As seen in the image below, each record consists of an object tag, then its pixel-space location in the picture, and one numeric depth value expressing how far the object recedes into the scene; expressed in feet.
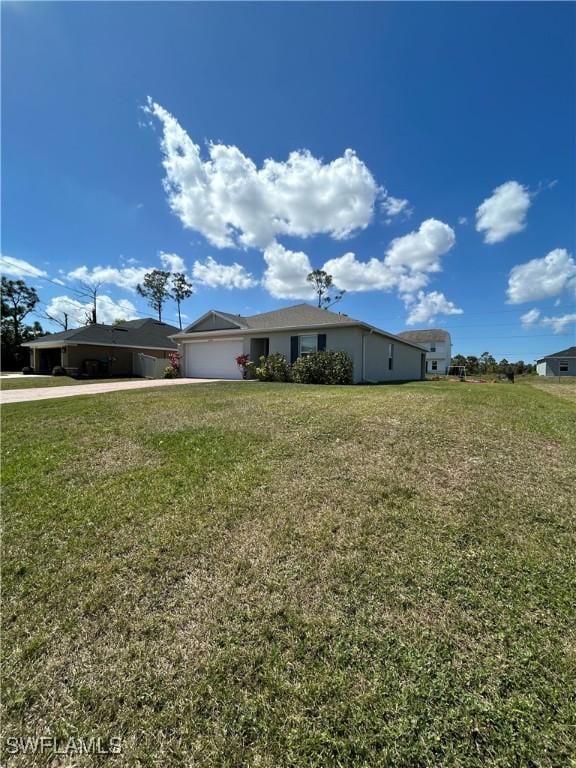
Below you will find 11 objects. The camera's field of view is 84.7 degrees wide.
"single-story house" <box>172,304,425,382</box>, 47.11
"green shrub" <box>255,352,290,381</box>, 49.21
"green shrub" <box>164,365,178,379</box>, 65.94
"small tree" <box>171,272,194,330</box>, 138.72
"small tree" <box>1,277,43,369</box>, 121.80
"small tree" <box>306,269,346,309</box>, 126.82
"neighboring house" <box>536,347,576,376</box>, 124.98
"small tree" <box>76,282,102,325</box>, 109.81
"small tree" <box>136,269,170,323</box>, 135.85
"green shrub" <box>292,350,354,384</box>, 44.14
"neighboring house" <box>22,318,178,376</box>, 74.84
